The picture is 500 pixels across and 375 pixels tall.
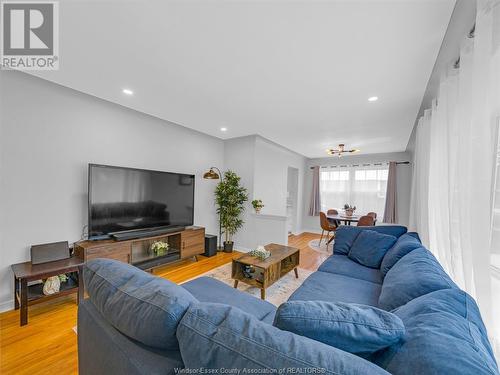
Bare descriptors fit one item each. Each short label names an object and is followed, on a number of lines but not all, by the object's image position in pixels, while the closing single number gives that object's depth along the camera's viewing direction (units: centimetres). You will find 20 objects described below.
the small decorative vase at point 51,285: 209
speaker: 402
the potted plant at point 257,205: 433
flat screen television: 265
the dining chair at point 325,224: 503
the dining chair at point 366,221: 450
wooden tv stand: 250
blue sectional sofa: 59
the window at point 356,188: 595
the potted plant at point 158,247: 329
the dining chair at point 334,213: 546
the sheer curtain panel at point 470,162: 108
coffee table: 240
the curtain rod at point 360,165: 563
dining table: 487
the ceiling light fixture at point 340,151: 468
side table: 192
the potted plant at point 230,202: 431
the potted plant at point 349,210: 551
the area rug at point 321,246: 480
